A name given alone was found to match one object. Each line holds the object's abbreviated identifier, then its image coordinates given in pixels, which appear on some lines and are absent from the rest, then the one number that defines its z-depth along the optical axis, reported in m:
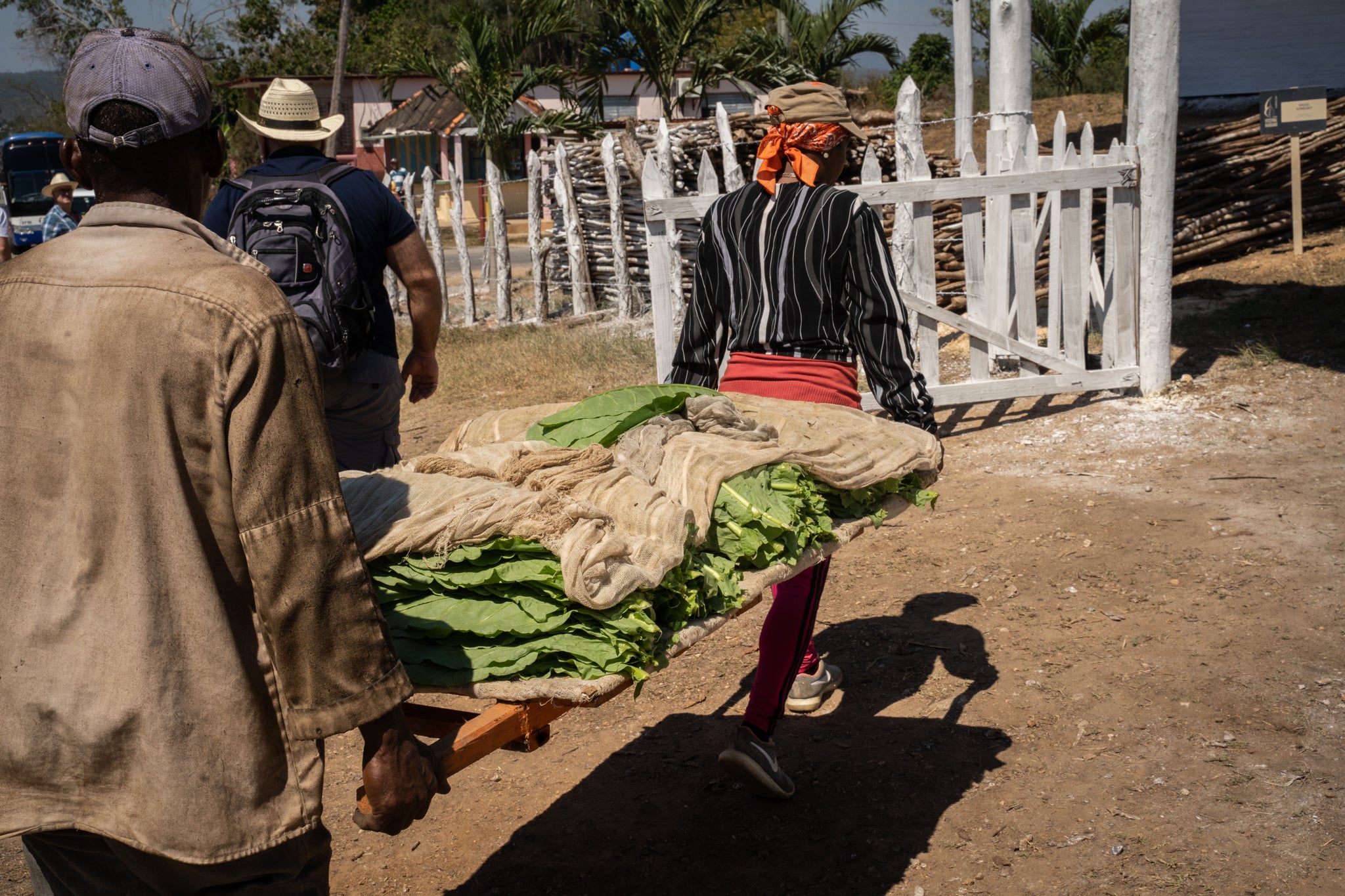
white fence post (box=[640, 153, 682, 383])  6.88
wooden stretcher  1.99
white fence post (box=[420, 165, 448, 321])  13.03
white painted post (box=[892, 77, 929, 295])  6.93
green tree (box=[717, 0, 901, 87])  18.78
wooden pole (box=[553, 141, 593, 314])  12.82
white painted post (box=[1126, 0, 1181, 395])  6.82
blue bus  28.20
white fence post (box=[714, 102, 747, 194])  8.50
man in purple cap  1.64
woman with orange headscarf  3.32
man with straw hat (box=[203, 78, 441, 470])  3.51
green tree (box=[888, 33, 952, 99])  34.22
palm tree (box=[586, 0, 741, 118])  17.28
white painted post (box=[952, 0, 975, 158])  10.66
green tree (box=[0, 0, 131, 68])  34.75
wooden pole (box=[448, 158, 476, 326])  13.09
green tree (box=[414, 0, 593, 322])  17.34
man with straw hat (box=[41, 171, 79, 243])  12.11
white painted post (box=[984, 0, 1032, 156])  8.64
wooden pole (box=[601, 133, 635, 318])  11.80
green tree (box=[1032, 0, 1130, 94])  25.92
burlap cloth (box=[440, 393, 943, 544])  2.59
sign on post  10.29
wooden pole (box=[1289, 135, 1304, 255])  10.19
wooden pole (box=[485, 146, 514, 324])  12.69
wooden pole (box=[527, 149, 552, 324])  12.80
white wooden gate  6.79
